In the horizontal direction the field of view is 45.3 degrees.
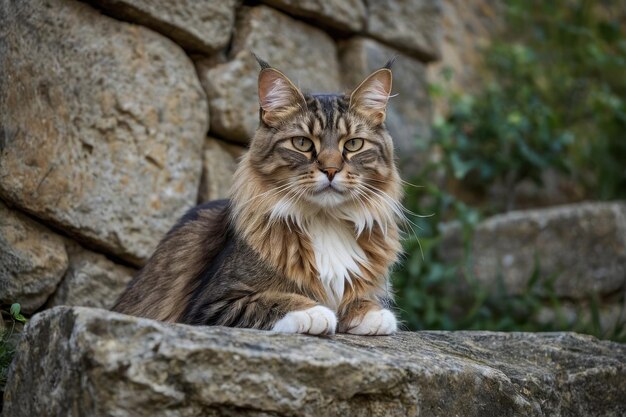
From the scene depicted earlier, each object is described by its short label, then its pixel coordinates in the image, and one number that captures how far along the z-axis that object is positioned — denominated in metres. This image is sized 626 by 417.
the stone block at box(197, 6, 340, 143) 4.61
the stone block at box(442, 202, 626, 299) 5.65
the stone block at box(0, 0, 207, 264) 3.74
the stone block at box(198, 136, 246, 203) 4.61
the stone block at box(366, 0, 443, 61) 5.48
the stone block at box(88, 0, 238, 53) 4.13
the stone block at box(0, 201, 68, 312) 3.67
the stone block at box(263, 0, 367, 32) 4.88
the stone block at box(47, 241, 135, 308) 3.94
